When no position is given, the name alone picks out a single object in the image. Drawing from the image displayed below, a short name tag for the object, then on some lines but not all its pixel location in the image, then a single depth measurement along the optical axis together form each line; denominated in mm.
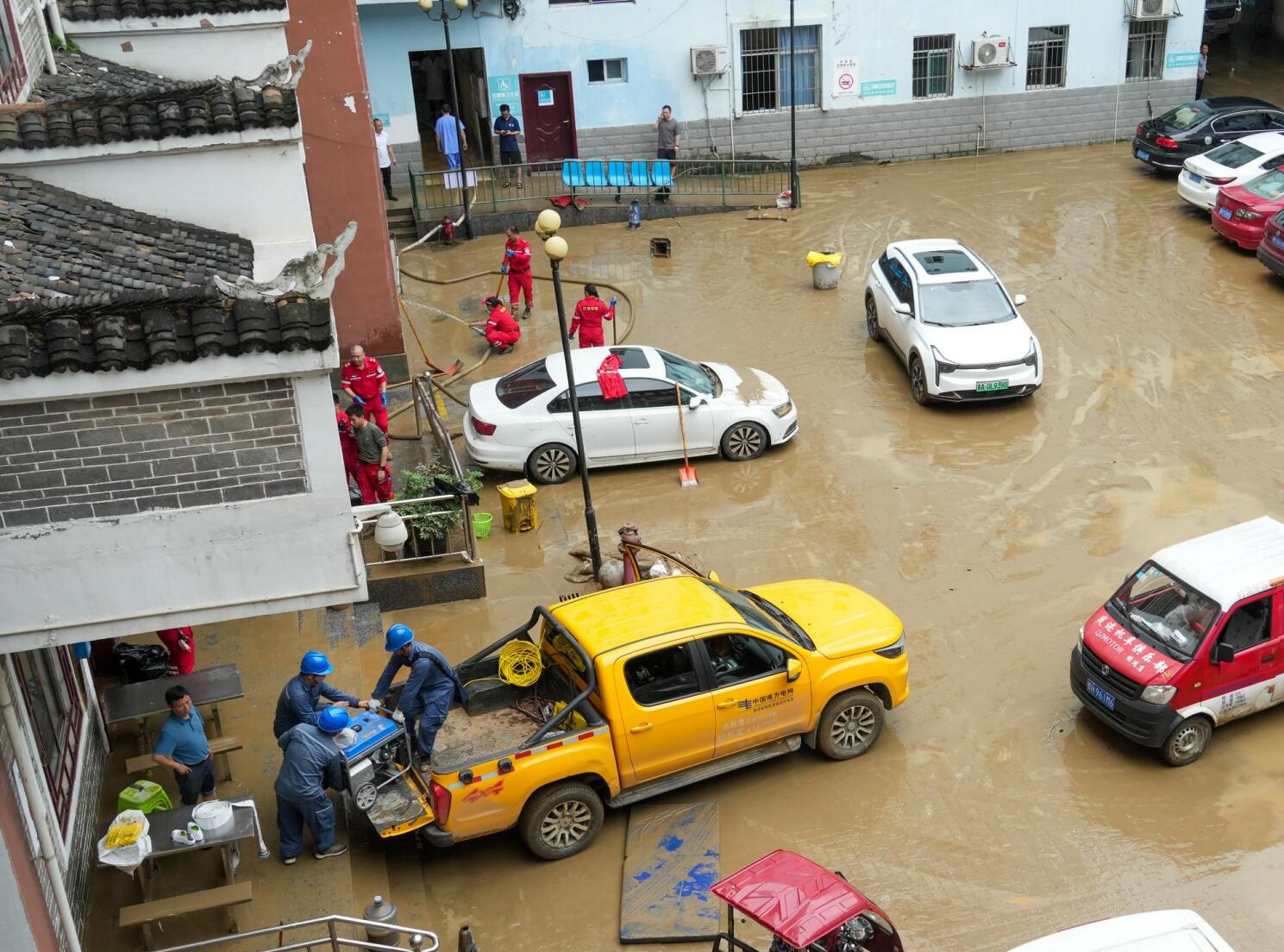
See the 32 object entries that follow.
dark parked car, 25484
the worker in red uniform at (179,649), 11070
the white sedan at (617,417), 15125
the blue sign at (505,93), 26891
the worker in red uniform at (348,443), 13531
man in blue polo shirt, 9273
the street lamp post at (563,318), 12273
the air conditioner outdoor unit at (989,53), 27891
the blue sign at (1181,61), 29109
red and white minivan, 10320
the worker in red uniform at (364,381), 14625
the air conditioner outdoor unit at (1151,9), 28094
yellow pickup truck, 9445
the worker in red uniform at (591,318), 17281
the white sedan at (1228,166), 22578
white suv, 16406
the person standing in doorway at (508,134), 26500
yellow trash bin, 14258
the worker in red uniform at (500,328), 18703
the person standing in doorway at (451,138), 25938
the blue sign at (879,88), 28172
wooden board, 8992
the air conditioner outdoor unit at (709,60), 27078
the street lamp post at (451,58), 23859
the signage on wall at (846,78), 27906
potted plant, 13016
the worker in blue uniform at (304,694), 9508
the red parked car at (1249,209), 20984
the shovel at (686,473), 15328
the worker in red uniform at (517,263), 19812
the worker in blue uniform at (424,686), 9664
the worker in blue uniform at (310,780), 9102
